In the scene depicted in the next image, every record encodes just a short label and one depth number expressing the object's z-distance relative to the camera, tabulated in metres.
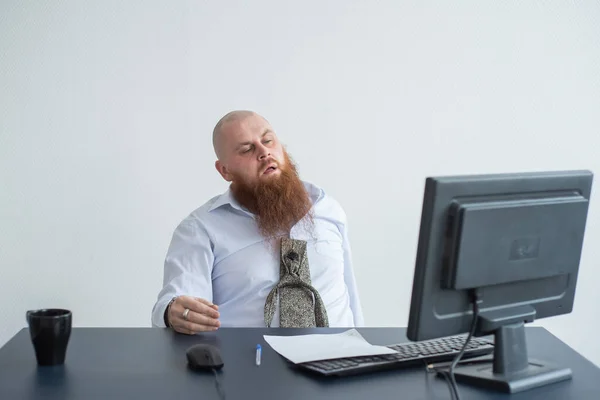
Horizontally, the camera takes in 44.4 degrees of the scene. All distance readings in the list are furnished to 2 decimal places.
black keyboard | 1.44
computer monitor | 1.31
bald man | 2.25
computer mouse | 1.45
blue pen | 1.51
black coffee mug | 1.45
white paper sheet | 1.51
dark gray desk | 1.31
